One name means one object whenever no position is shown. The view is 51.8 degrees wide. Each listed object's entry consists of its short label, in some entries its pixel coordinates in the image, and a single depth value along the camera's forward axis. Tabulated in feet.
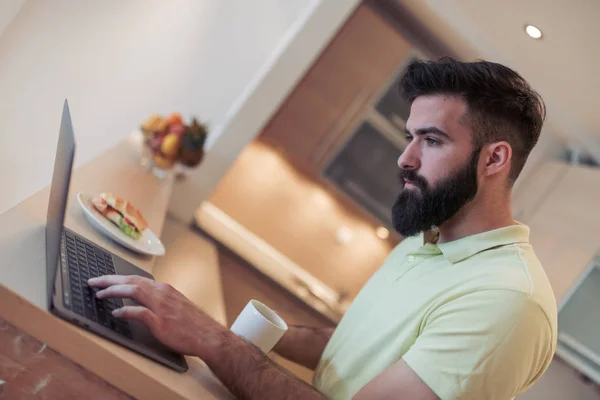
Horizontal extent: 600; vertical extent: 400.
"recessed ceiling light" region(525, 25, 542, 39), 7.67
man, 3.29
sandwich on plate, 4.79
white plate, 4.50
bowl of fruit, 8.06
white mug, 3.71
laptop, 2.73
